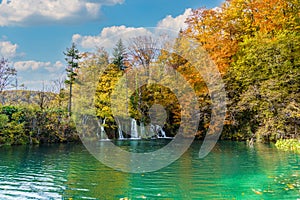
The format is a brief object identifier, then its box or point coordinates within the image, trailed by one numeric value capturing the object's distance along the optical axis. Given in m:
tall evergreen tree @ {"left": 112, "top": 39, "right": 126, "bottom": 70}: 26.69
